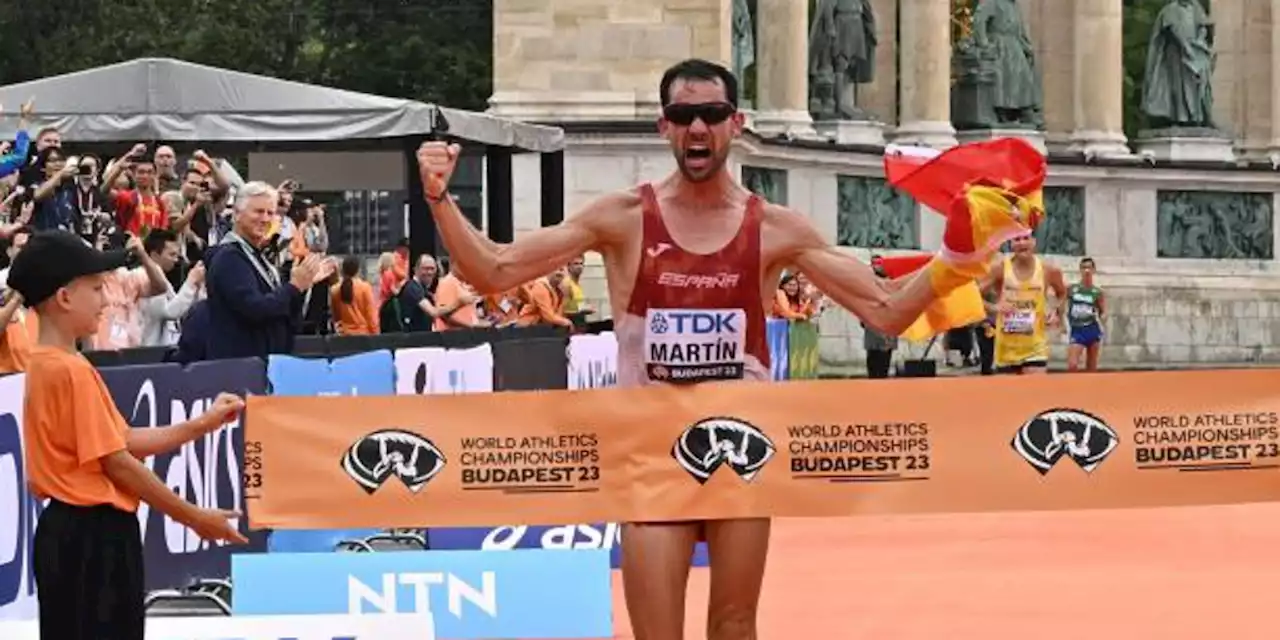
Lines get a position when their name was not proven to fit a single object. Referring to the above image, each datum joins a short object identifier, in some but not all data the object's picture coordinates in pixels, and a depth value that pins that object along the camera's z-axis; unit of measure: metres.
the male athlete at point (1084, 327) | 41.12
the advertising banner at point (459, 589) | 14.71
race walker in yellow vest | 29.31
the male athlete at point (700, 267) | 10.85
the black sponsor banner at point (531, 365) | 22.55
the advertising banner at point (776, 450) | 11.52
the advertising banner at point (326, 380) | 17.44
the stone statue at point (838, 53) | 55.00
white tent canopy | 30.67
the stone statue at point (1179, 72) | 60.56
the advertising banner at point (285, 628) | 11.75
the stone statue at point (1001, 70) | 57.81
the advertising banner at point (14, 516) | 13.42
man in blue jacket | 17.19
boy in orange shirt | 10.56
